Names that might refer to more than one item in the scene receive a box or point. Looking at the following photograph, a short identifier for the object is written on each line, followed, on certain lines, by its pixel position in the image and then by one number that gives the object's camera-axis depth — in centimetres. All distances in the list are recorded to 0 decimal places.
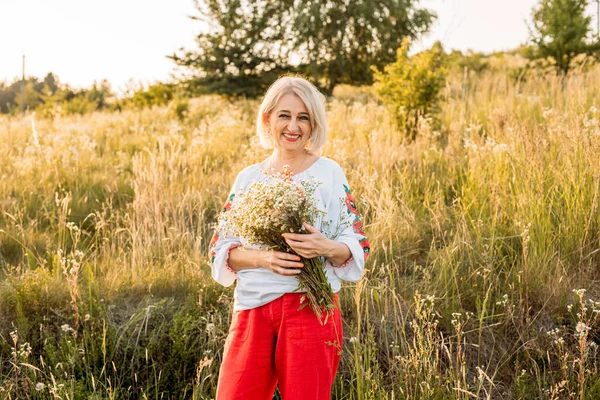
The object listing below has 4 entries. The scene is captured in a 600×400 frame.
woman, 213
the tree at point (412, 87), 709
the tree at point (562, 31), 1341
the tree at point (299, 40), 1733
